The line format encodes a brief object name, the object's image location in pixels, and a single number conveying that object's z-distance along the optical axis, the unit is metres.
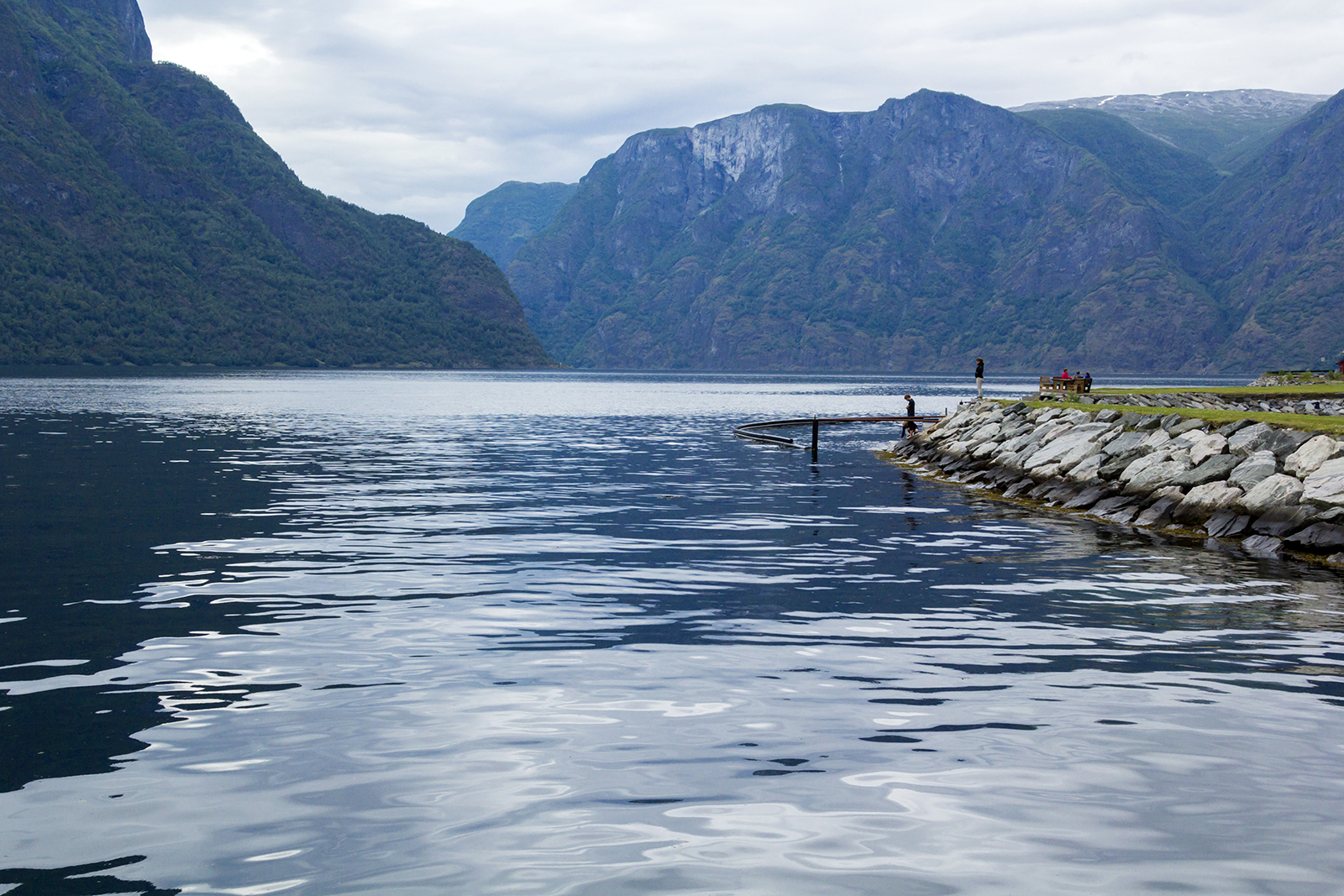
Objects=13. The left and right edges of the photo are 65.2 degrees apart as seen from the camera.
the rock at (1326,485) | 23.89
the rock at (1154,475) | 30.08
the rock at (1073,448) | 35.81
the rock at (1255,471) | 27.06
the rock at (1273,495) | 25.23
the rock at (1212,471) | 28.58
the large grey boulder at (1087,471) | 33.44
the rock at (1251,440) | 29.22
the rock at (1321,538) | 22.72
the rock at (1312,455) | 26.23
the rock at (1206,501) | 26.88
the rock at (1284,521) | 24.14
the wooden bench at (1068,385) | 60.22
